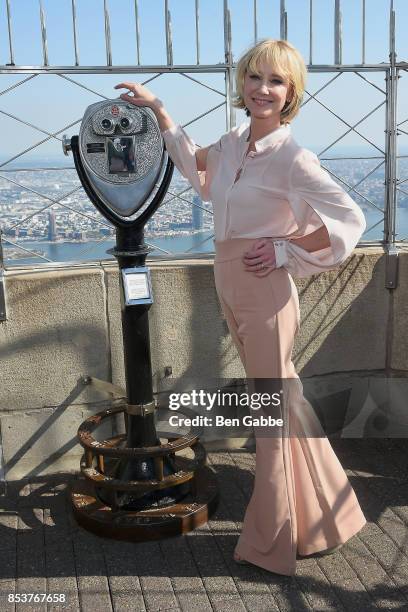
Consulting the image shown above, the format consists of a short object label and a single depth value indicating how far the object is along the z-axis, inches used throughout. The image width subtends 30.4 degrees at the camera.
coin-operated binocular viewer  116.3
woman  107.9
